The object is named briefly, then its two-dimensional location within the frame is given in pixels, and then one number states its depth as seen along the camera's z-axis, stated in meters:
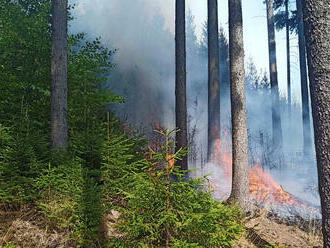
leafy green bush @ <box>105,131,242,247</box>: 3.13
